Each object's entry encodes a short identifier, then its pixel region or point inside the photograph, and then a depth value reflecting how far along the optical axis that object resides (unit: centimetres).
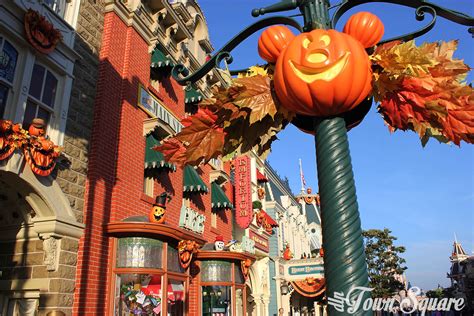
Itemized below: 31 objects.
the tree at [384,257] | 3709
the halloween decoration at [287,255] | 2489
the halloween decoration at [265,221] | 2170
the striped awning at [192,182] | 1384
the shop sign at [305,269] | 2049
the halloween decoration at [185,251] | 1082
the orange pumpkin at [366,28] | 284
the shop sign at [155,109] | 1179
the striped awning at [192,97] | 1500
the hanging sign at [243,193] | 1772
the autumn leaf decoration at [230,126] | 294
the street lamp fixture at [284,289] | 2164
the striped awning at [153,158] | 1128
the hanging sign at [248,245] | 1731
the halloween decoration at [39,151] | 710
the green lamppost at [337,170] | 241
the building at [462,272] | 5747
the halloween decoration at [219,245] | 1397
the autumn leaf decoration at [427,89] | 266
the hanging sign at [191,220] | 1307
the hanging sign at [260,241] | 2044
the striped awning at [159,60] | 1254
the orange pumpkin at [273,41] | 298
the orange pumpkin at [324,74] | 260
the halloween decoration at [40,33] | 748
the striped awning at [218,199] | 1641
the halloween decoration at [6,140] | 652
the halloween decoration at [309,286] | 2280
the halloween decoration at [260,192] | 2297
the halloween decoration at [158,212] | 995
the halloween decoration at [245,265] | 1458
